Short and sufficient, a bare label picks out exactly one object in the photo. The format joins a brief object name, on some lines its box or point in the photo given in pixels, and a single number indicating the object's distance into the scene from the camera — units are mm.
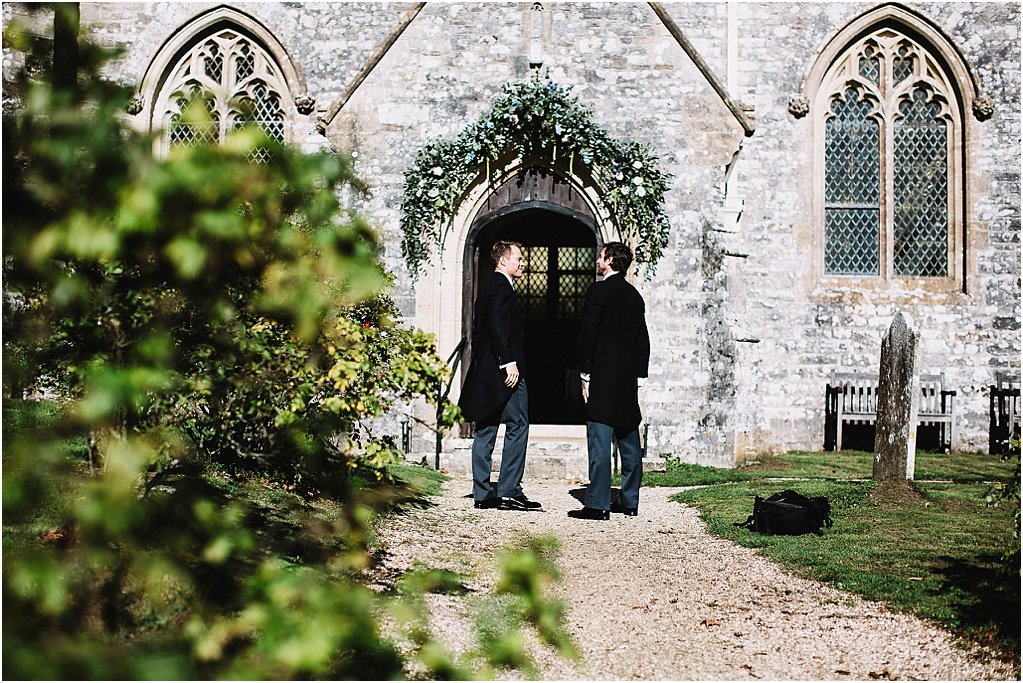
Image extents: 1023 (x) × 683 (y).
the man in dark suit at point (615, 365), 8000
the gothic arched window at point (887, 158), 14297
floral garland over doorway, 11086
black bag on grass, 7270
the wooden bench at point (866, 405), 13453
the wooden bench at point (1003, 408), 13516
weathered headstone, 9094
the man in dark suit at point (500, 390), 8156
